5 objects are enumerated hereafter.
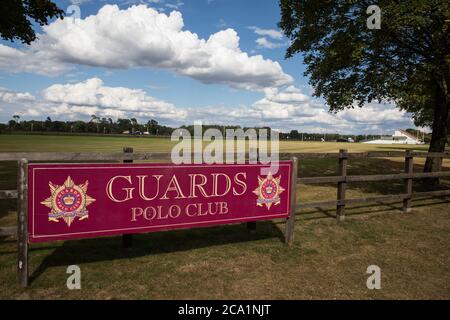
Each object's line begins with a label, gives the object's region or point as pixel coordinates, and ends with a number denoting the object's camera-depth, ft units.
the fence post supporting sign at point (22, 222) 16.24
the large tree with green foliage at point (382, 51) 39.22
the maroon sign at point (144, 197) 16.87
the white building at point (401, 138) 489.67
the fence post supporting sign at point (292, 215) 23.71
